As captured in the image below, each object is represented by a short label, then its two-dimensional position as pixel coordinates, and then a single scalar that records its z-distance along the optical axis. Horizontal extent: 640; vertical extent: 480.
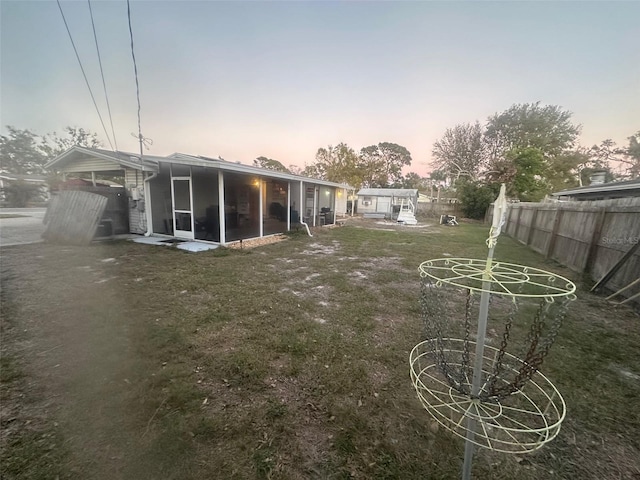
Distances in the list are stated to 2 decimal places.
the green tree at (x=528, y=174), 16.38
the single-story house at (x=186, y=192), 7.40
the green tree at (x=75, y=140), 20.02
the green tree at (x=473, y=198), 19.02
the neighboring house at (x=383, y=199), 21.40
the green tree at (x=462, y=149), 25.79
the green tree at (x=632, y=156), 22.52
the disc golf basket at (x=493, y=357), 1.05
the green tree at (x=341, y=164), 24.92
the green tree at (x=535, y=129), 23.27
